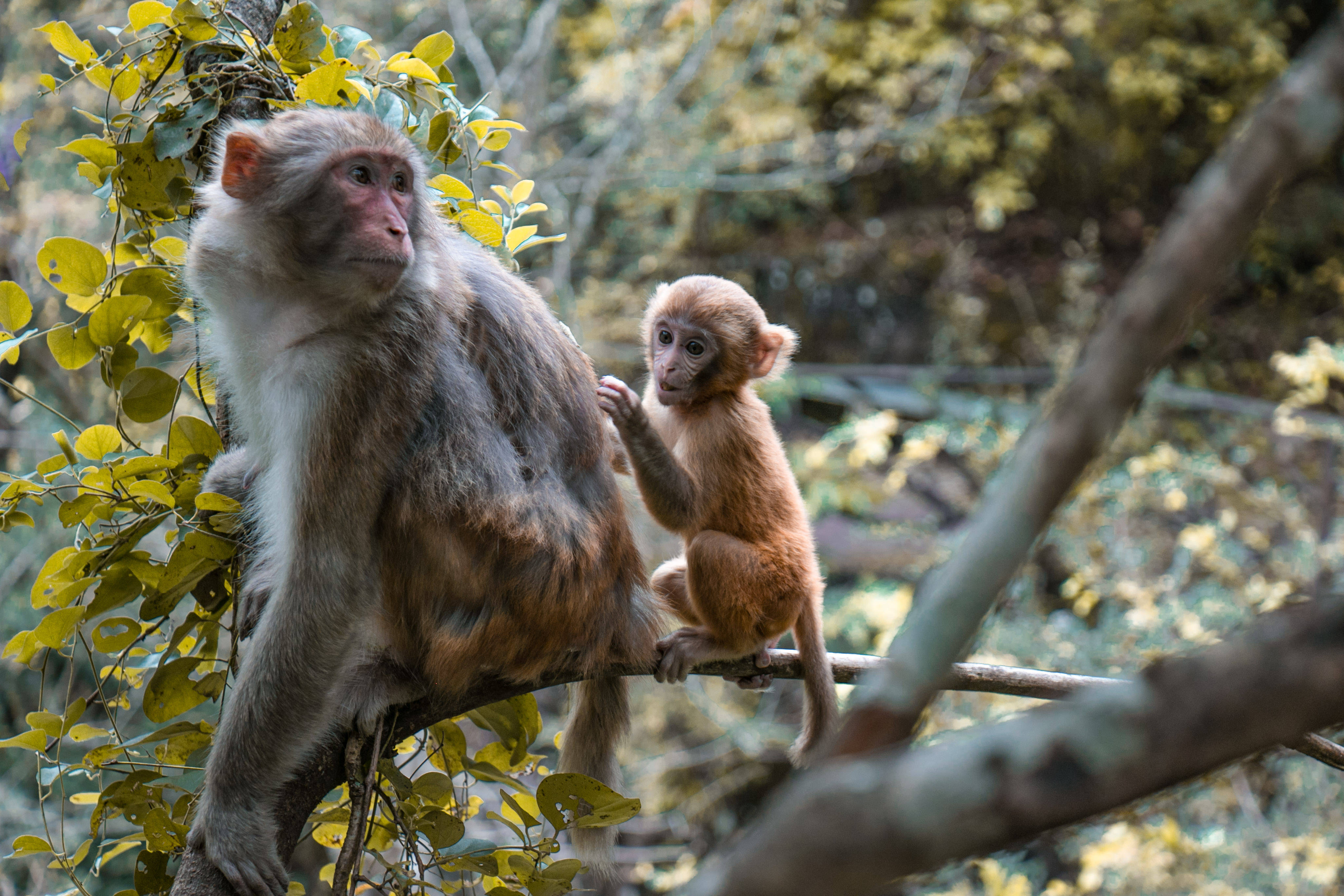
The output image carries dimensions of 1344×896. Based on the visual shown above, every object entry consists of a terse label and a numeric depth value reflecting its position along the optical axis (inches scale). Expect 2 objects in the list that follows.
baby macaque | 126.4
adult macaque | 103.0
